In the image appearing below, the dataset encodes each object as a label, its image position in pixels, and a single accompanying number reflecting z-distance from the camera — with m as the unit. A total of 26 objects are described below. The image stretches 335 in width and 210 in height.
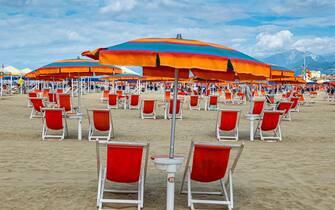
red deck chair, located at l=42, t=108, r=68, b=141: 9.39
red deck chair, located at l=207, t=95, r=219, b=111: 20.50
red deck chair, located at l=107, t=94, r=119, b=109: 19.52
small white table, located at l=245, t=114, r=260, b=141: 9.94
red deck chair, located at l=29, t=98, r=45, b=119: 13.46
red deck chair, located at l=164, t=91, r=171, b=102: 20.56
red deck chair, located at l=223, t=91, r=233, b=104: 27.47
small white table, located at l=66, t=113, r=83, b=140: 9.47
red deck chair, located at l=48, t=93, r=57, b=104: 17.92
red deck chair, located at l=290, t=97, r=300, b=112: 19.44
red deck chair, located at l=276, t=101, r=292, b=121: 13.29
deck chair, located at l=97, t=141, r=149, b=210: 4.36
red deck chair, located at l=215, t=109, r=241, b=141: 9.88
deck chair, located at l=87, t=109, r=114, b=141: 9.42
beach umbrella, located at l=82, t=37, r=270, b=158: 3.80
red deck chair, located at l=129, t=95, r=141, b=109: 19.25
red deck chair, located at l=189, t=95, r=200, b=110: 20.48
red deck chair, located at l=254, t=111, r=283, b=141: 9.84
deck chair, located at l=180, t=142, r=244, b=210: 4.44
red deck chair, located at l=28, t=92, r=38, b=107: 18.81
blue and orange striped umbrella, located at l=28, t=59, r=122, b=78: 9.13
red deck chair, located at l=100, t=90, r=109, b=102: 26.67
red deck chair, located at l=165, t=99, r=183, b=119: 14.90
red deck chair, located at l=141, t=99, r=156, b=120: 14.64
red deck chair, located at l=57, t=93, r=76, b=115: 13.25
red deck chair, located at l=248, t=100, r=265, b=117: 12.17
